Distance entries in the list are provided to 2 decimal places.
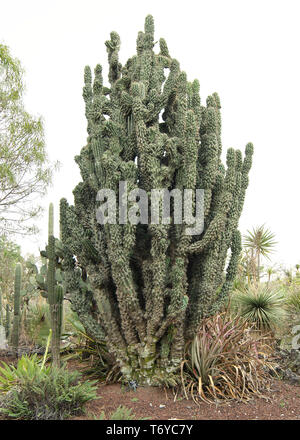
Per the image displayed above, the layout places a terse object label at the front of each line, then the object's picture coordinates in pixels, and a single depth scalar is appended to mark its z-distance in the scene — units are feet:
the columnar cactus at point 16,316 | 28.78
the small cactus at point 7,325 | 33.73
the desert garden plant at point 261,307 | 29.84
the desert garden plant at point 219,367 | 17.11
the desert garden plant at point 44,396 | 14.30
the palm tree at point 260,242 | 47.34
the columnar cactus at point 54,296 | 19.76
